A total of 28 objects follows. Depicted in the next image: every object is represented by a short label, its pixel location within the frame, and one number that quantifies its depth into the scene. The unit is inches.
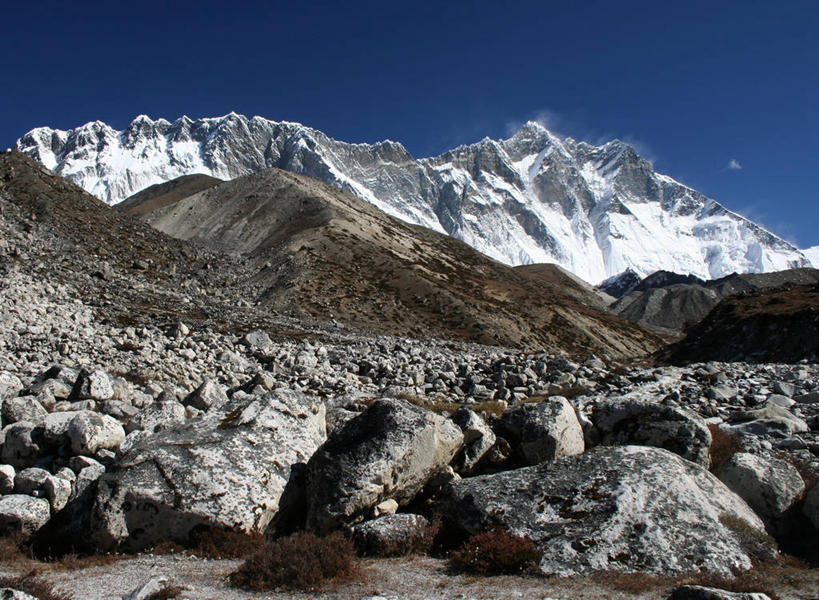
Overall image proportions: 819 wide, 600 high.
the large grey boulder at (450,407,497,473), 471.2
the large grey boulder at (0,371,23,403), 600.2
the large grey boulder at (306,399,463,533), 392.5
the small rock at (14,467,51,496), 412.2
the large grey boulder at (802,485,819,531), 364.8
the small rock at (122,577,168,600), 281.3
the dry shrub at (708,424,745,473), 443.5
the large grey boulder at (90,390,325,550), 374.0
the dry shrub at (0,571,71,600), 282.8
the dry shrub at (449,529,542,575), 331.0
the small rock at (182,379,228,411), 633.6
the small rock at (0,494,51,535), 377.1
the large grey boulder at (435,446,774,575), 322.7
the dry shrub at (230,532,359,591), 314.5
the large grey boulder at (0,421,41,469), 469.7
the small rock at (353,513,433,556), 370.9
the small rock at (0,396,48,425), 519.8
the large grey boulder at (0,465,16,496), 413.7
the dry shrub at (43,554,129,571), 347.6
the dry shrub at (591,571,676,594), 294.7
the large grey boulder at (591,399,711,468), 434.9
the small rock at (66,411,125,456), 460.1
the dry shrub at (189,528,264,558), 365.4
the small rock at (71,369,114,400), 603.2
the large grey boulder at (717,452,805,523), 381.1
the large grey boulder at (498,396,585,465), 457.1
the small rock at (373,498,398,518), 398.9
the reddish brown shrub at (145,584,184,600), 284.6
